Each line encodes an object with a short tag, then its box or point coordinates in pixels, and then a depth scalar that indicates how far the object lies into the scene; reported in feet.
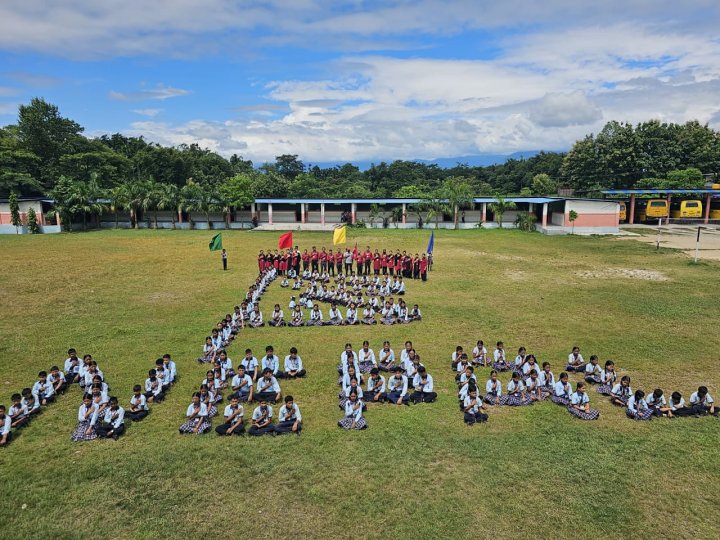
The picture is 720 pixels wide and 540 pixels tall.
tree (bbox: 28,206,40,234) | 141.08
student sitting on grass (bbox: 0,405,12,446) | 28.78
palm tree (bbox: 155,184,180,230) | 148.65
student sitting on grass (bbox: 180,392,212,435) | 30.27
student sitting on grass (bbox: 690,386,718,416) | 31.86
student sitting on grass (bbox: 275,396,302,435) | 30.09
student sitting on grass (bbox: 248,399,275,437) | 30.01
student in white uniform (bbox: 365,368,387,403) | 34.55
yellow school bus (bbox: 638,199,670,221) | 148.05
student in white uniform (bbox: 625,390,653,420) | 31.73
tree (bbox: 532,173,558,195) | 237.10
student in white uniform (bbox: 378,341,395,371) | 40.01
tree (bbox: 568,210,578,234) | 129.08
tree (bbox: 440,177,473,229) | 148.77
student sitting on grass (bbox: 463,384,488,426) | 31.37
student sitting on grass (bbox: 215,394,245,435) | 30.17
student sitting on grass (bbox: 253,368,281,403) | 34.60
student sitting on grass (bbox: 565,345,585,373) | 39.24
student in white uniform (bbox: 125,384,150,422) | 31.96
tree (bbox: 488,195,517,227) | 148.15
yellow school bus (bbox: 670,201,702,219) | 147.33
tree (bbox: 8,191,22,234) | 137.90
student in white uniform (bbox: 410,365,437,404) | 34.45
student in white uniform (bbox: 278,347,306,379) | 38.32
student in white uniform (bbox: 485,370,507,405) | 33.96
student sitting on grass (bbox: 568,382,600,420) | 31.89
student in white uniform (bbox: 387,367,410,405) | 34.24
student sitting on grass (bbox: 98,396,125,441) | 29.66
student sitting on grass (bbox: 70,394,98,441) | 29.63
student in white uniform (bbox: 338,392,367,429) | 30.63
